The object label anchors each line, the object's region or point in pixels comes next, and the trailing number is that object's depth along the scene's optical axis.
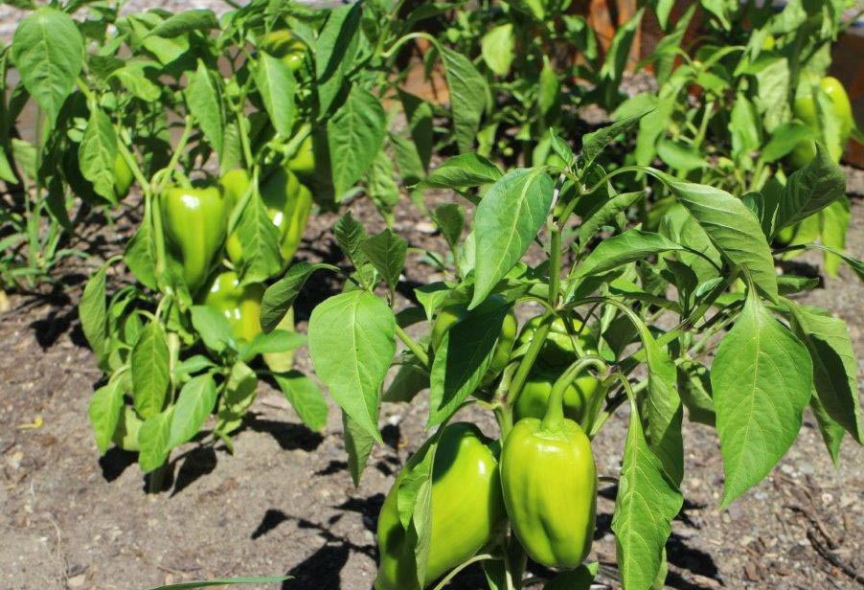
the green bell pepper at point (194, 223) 1.59
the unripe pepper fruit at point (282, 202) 1.75
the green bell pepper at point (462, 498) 1.07
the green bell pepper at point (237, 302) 1.80
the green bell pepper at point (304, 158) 1.84
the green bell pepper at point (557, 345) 1.10
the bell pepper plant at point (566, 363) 0.84
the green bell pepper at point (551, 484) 0.95
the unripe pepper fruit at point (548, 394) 1.06
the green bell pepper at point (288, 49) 1.74
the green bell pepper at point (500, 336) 1.00
